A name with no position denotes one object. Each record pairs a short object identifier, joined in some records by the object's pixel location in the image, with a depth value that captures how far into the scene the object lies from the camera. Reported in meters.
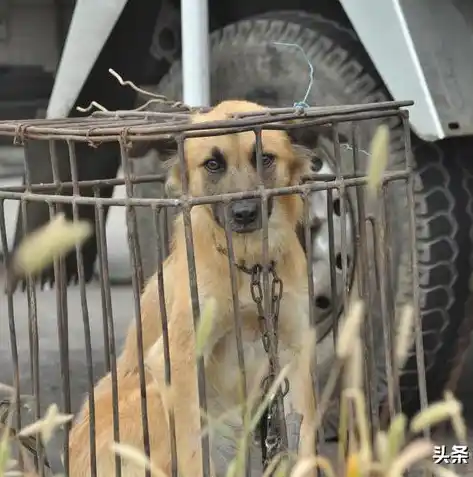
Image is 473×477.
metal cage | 4.10
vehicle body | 6.35
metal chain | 4.81
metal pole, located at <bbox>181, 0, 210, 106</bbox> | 7.34
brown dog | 5.41
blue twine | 7.03
